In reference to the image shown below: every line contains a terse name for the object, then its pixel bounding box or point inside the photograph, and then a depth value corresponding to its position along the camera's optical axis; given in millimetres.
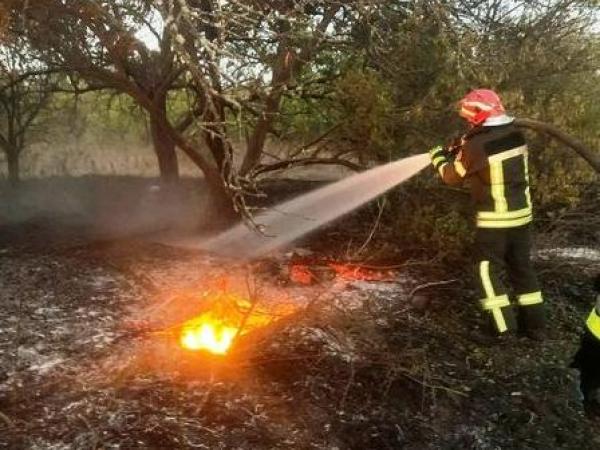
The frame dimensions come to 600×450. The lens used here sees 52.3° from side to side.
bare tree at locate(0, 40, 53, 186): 9430
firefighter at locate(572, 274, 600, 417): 3662
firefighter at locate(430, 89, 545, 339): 4676
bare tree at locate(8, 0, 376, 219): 3766
